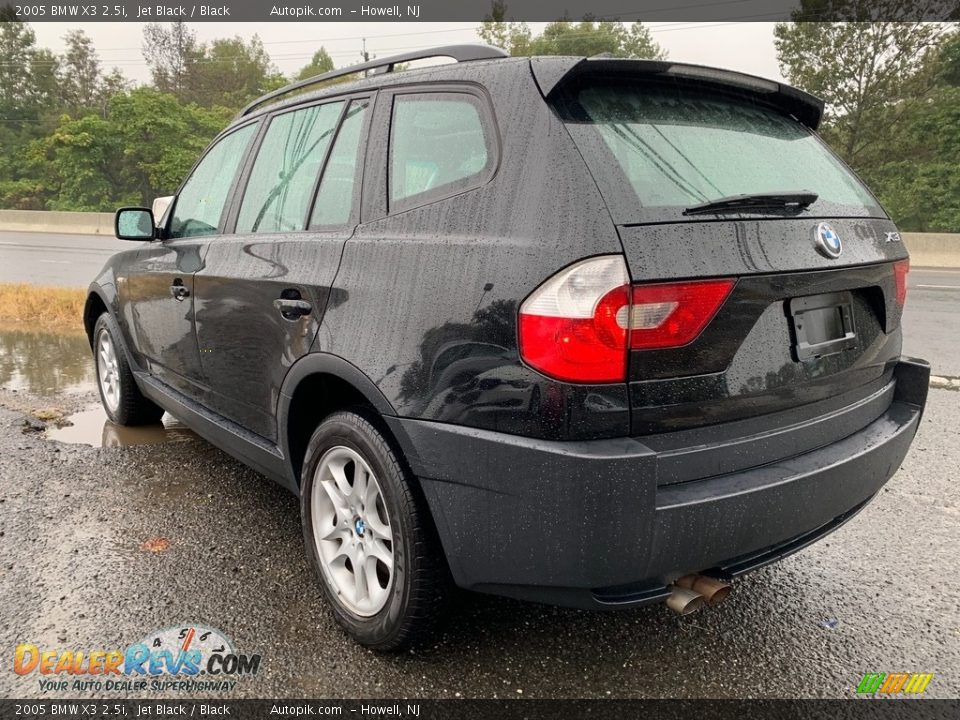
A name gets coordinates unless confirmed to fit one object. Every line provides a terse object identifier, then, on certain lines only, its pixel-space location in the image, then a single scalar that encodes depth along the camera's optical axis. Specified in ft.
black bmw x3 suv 5.54
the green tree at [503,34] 140.97
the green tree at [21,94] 135.00
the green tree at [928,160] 78.87
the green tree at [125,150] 116.26
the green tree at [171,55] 186.39
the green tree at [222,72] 188.44
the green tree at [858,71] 82.69
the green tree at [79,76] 163.02
